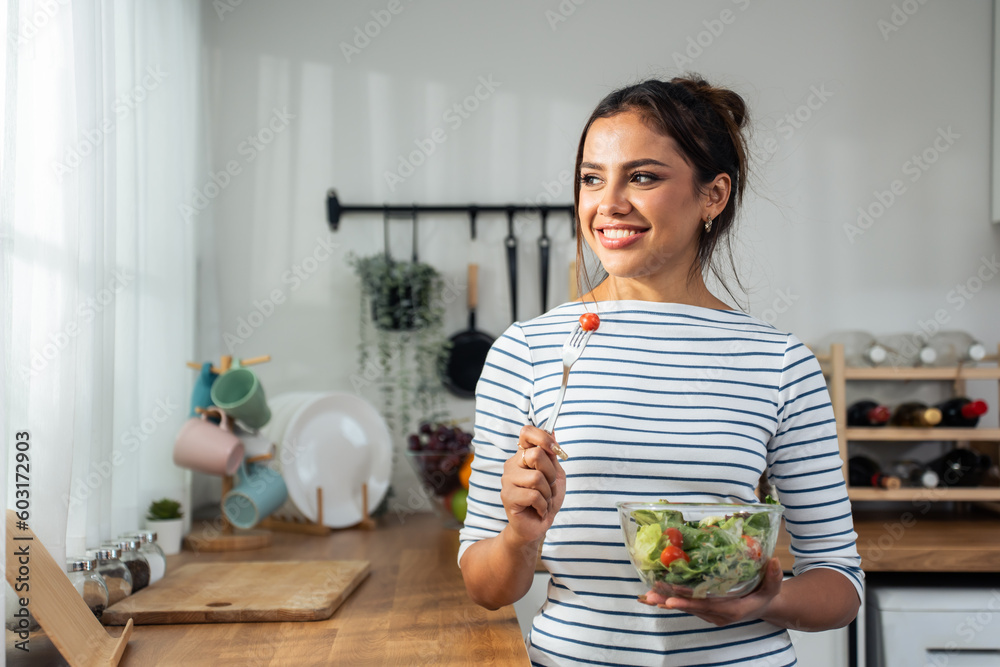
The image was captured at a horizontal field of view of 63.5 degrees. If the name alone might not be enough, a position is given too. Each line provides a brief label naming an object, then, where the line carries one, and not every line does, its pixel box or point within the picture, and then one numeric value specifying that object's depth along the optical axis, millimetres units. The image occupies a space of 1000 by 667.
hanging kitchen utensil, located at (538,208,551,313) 1928
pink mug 1449
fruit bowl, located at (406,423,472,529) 1658
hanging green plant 1872
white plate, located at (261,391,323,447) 1699
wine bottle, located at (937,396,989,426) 1701
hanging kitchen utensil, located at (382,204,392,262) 1938
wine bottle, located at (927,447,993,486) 1750
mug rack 1483
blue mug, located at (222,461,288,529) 1531
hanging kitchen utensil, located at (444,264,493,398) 1930
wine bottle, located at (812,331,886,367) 1877
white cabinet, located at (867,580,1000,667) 1392
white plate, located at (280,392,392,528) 1664
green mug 1478
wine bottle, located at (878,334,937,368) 1861
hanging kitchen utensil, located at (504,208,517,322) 1930
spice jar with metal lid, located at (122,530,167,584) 1134
